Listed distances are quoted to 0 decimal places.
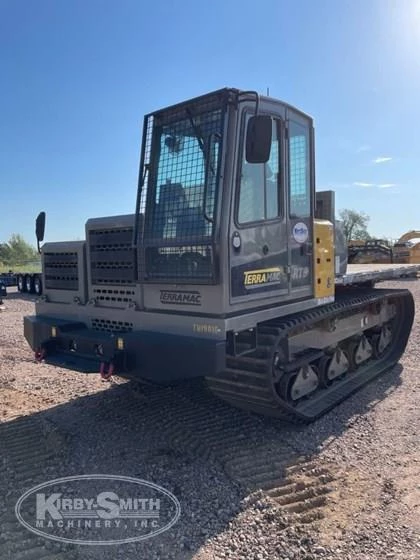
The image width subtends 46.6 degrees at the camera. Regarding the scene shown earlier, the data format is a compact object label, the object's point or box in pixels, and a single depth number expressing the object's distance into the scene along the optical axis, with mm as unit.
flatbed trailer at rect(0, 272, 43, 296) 21458
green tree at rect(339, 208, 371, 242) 56438
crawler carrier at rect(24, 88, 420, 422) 4008
